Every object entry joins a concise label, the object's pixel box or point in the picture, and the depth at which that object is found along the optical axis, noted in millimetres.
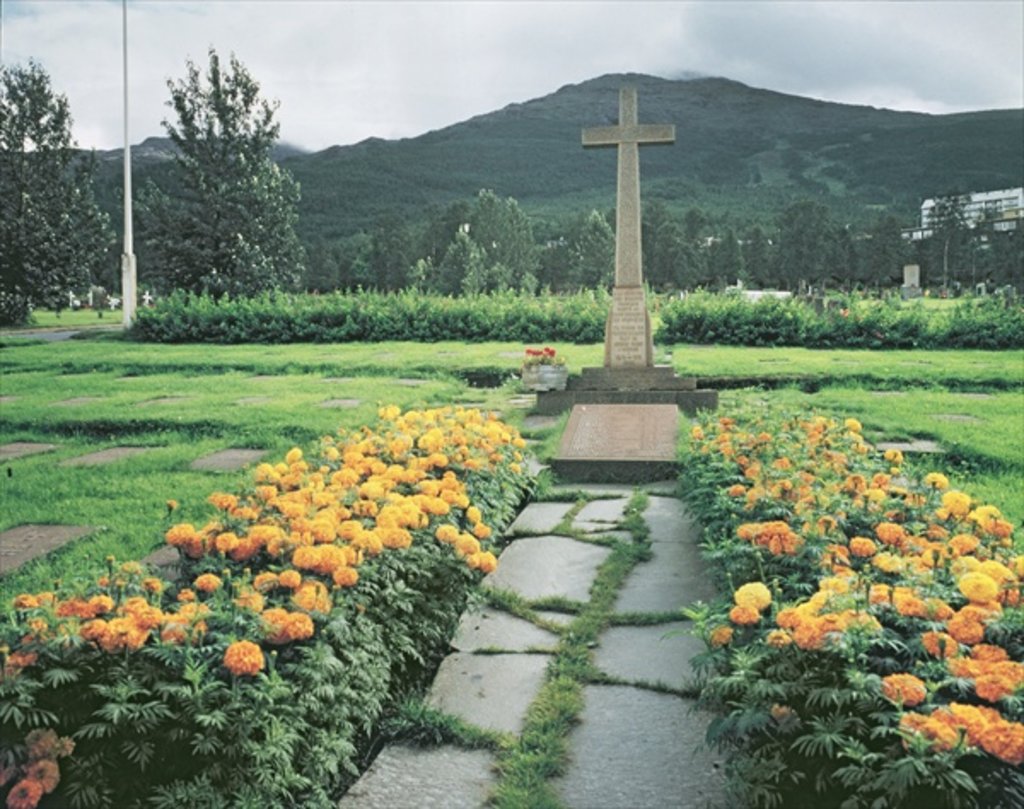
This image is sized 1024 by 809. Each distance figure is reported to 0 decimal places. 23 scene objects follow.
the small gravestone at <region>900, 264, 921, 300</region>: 47794
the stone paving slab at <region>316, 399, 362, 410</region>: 9673
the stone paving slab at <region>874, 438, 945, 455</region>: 6996
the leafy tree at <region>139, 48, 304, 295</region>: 27312
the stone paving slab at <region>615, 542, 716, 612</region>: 4137
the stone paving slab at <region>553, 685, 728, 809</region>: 2604
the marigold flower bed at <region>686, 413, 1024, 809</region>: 2031
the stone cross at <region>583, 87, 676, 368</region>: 10078
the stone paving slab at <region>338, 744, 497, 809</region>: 2611
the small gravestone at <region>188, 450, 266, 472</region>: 6820
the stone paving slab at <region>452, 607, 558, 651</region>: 3715
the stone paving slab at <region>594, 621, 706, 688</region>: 3379
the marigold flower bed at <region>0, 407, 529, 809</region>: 2256
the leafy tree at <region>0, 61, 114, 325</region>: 29375
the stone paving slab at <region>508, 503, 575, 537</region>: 5346
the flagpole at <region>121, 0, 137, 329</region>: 21859
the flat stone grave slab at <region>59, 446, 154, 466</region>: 7129
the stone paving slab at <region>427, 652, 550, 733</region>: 3119
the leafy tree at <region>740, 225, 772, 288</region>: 72062
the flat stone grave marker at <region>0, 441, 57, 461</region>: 7534
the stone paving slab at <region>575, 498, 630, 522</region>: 5629
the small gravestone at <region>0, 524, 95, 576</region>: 4723
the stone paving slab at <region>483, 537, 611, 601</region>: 4363
